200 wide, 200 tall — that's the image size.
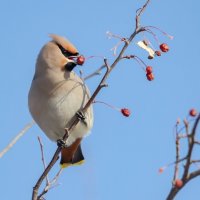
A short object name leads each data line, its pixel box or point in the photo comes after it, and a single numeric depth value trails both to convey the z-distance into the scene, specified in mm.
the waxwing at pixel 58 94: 7664
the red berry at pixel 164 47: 5398
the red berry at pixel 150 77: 5444
